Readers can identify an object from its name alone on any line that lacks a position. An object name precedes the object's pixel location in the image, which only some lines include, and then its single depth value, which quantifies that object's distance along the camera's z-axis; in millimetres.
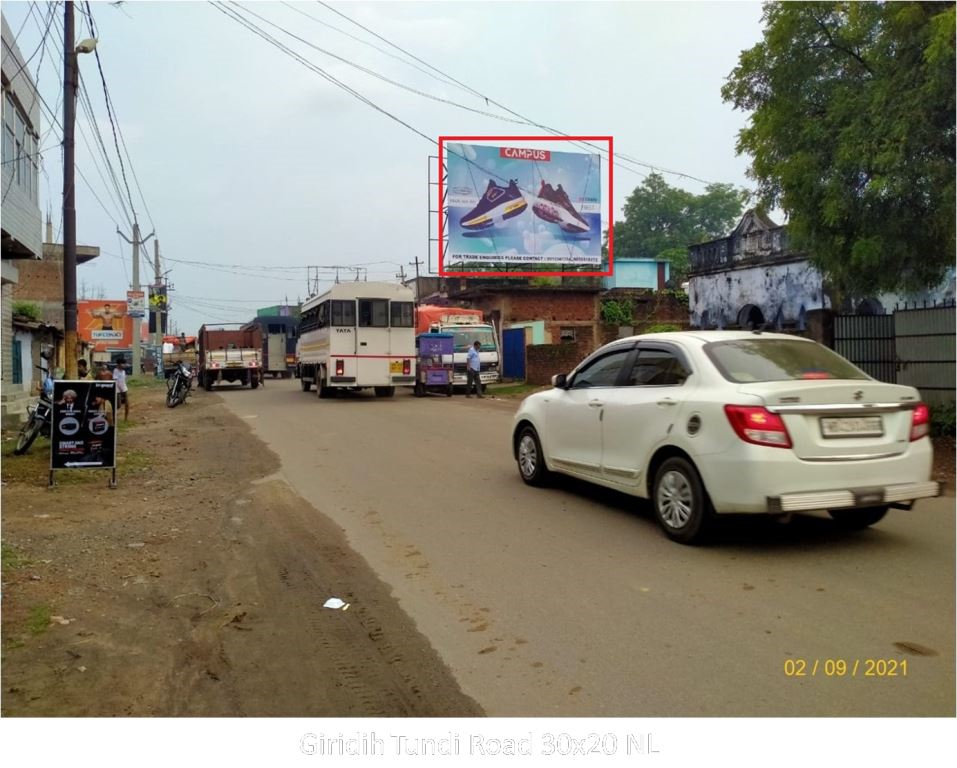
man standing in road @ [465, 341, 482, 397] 24844
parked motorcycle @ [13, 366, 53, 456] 11352
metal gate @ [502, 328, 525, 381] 32219
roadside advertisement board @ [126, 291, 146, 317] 39094
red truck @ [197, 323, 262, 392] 33594
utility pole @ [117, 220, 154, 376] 40141
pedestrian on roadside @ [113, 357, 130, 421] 17156
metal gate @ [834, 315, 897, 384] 13424
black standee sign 9000
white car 5617
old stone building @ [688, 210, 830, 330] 21984
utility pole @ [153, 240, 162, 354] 48656
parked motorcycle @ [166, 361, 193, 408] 23203
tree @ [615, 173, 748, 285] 72438
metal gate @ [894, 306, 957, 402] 12148
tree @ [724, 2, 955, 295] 9703
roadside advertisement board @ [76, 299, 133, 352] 52562
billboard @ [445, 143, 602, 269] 32156
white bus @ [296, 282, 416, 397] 22406
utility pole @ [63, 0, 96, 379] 13281
